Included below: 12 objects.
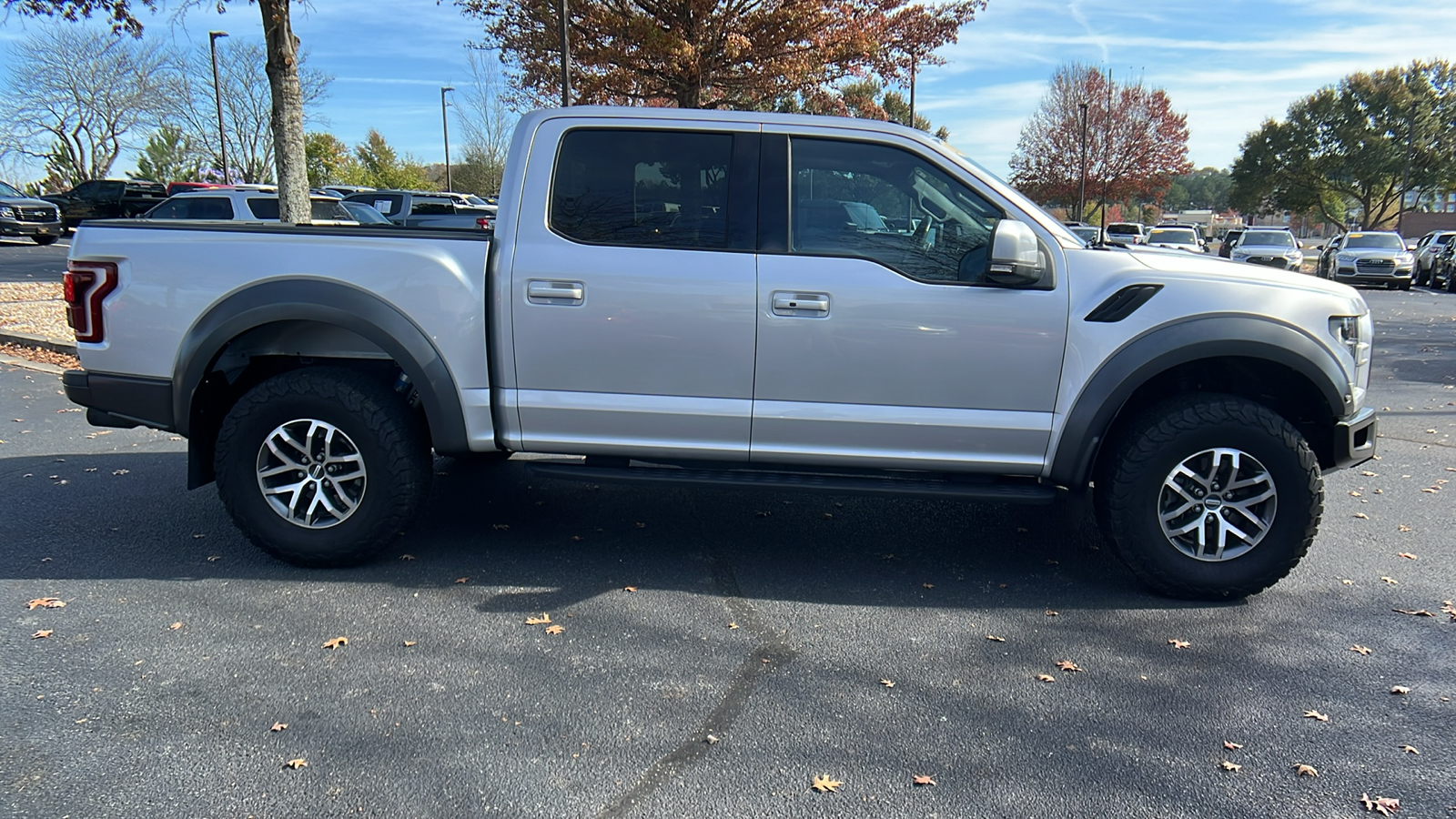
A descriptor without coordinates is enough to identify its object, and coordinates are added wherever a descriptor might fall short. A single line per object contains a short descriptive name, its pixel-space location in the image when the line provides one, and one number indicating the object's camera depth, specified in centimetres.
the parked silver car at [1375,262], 2506
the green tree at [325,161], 4712
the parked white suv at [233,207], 1612
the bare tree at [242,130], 4362
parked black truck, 2962
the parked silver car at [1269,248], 2409
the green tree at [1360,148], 4931
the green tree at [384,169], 4891
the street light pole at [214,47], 3742
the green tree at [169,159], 4591
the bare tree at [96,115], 4369
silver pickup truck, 410
